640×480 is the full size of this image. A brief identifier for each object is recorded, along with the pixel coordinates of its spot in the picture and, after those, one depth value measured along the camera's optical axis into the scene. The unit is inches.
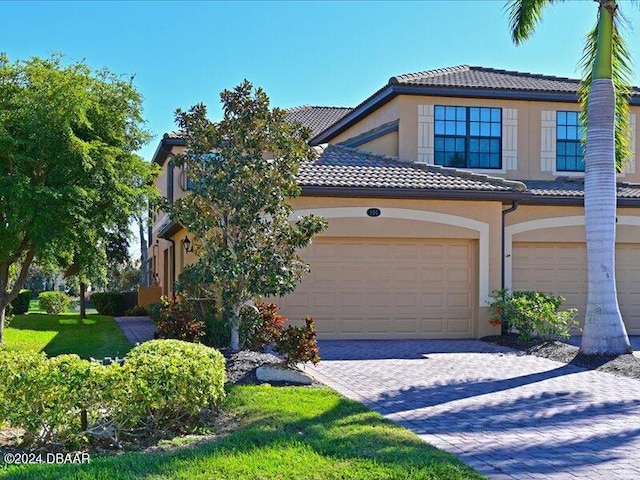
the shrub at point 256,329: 462.9
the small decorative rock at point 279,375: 409.4
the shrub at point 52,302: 1269.7
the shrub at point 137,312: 1127.6
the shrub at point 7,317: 862.6
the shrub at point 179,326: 450.9
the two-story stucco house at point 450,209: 651.5
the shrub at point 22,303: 1145.5
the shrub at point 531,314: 617.3
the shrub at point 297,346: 419.2
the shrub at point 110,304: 1253.1
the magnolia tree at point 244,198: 438.6
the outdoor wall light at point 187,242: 743.2
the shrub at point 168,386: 296.4
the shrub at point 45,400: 281.0
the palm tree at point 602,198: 533.3
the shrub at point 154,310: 700.2
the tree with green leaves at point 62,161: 602.5
